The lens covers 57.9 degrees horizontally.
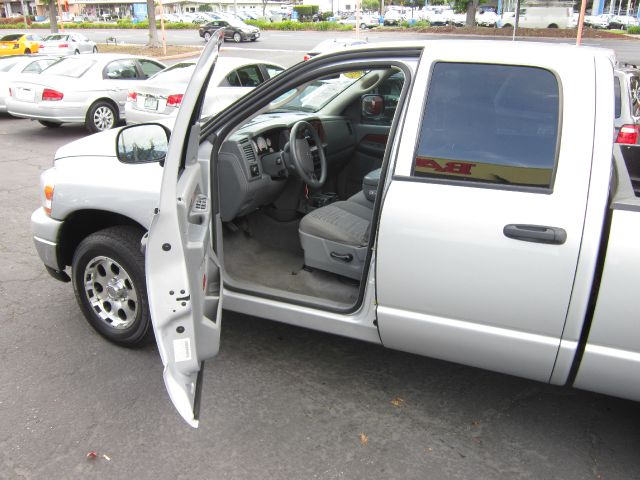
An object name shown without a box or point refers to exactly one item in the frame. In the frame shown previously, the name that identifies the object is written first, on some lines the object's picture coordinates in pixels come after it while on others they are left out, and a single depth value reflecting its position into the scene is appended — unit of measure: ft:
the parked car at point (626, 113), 19.30
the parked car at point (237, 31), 129.90
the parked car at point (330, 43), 61.39
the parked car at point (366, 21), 168.76
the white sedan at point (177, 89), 31.30
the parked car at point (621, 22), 154.92
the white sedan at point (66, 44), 92.38
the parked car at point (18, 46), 93.30
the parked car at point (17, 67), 41.37
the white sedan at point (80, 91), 36.01
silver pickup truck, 7.97
